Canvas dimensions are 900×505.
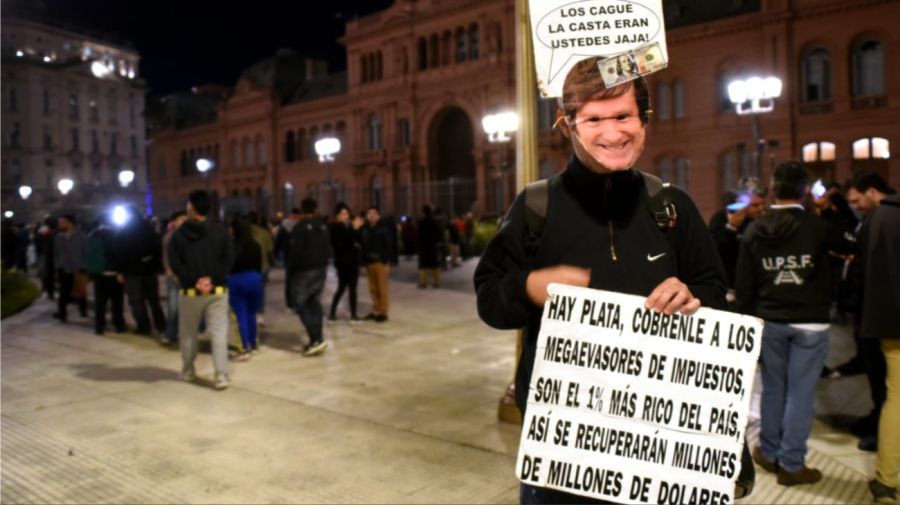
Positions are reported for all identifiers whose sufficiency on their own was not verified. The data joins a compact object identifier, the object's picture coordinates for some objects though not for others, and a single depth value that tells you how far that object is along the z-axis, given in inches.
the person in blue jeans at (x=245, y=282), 372.8
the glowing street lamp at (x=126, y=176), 1416.1
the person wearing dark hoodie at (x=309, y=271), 378.0
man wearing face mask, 86.0
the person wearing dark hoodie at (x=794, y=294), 187.3
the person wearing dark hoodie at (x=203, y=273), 306.7
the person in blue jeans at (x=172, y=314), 415.5
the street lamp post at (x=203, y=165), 1092.9
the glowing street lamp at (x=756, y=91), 712.4
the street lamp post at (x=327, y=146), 1159.6
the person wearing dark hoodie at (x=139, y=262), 432.8
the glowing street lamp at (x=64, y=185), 1450.5
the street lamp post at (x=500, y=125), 964.6
